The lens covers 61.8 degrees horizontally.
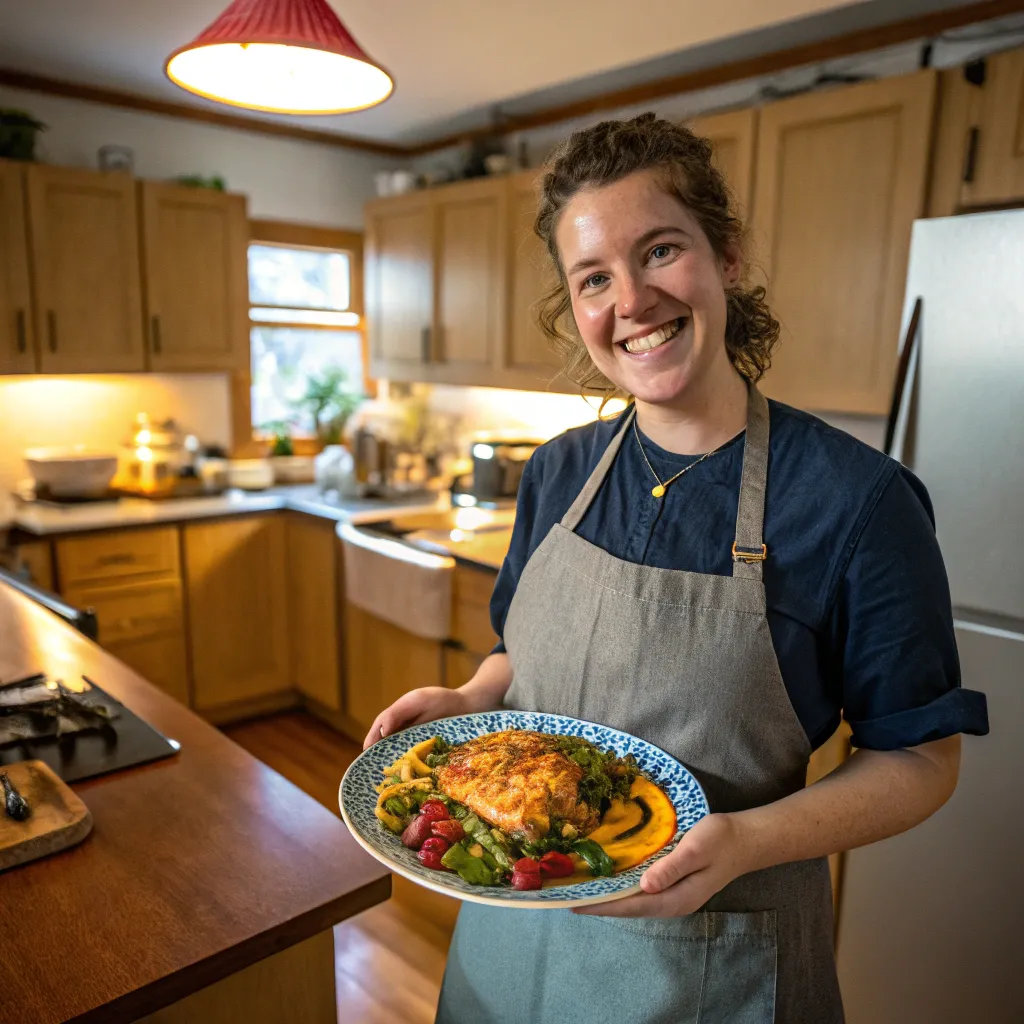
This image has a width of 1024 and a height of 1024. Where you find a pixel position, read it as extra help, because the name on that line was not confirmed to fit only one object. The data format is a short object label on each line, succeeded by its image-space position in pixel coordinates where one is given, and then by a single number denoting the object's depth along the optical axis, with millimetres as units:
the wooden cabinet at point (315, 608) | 3436
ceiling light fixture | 1344
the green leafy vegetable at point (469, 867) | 790
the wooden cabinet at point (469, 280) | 3270
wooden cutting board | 986
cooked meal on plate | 820
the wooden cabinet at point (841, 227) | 2105
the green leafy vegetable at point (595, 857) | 813
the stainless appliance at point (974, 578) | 1671
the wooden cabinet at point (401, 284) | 3609
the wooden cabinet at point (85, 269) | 3135
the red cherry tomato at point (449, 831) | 854
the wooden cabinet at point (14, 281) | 3039
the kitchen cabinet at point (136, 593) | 3127
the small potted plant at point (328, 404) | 4230
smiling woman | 860
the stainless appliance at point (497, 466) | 3289
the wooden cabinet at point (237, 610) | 3428
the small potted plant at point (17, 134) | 3066
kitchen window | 4043
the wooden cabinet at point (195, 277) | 3432
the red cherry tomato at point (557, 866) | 813
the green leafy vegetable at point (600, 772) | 906
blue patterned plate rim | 747
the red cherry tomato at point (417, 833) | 850
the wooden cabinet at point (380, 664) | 2986
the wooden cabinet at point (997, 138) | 1900
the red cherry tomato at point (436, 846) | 829
